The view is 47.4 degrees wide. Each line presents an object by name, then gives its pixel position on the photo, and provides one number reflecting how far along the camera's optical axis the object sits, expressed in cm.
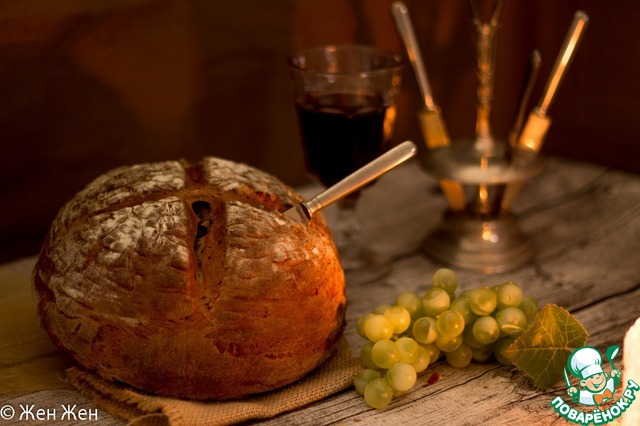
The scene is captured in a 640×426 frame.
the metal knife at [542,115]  122
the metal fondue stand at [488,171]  122
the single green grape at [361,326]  94
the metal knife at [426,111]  124
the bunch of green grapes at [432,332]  89
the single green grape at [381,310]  96
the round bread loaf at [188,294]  84
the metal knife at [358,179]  97
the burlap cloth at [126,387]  85
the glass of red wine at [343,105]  113
